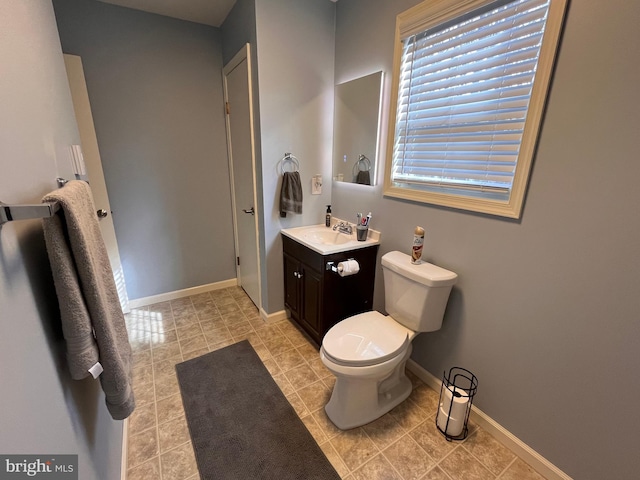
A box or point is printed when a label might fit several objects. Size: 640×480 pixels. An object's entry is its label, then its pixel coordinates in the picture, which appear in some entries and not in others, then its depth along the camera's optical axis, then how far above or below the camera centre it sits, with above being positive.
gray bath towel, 0.66 -0.34
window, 1.14 +0.34
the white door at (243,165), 2.12 -0.02
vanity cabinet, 1.87 -0.86
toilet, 1.38 -0.90
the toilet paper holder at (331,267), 1.81 -0.65
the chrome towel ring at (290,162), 2.12 +0.01
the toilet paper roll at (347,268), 1.78 -0.65
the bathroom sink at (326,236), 2.13 -0.55
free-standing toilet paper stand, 1.39 -1.20
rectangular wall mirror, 1.88 +0.26
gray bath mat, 1.29 -1.38
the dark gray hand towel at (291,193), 2.12 -0.22
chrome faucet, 2.17 -0.49
